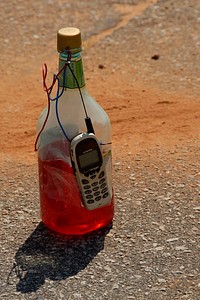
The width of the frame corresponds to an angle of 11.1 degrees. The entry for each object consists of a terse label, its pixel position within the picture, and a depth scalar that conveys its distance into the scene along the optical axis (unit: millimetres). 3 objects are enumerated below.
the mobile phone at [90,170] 4230
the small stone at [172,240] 4631
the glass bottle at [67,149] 4247
